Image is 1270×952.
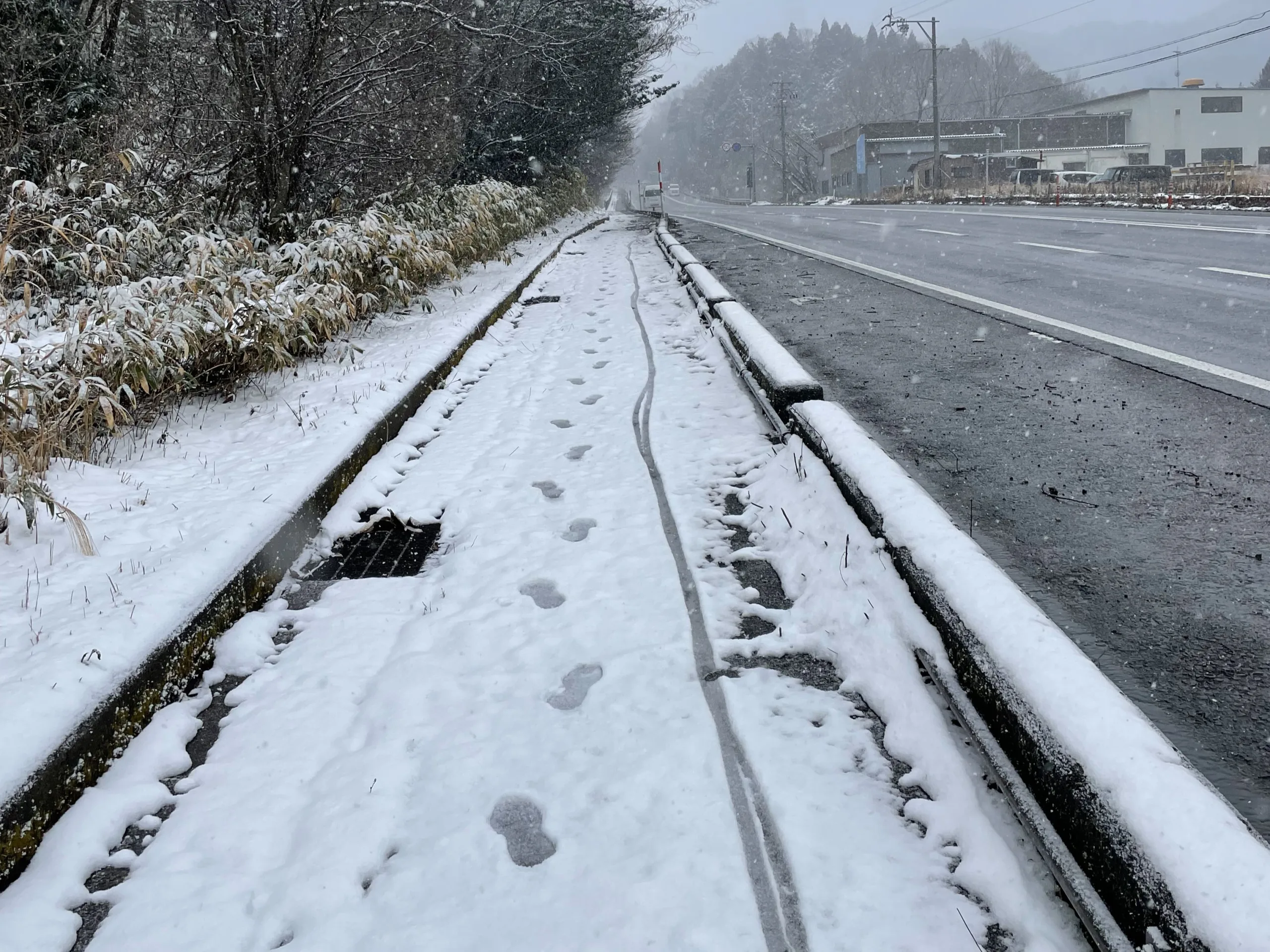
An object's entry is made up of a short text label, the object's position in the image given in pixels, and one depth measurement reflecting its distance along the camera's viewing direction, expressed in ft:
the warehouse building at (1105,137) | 180.65
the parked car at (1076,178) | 124.77
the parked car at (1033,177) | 127.54
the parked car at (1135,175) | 107.45
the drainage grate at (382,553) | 10.36
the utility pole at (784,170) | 207.72
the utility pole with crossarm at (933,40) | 128.57
